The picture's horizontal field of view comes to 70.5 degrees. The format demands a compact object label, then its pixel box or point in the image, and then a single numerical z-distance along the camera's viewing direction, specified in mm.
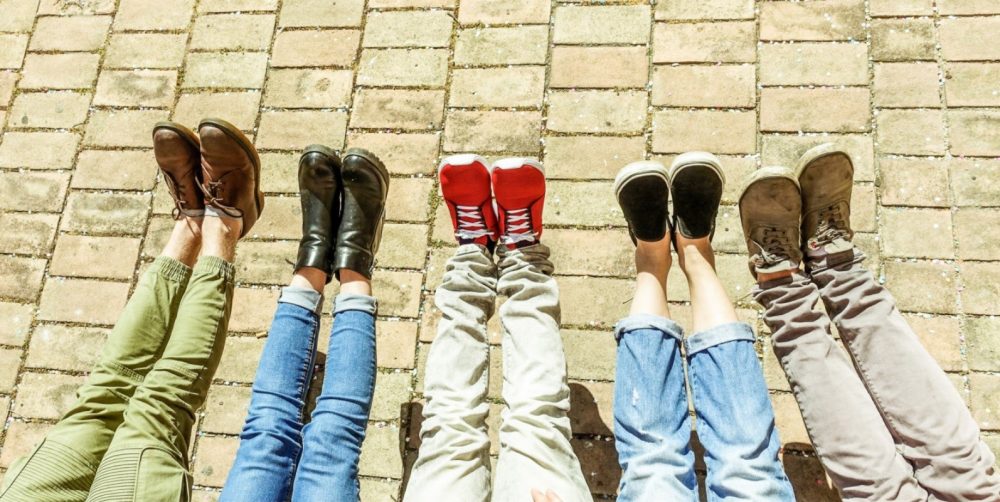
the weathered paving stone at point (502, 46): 3242
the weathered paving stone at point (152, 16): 3512
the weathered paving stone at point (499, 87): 3182
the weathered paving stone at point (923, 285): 2764
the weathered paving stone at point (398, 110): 3213
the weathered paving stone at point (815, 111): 2977
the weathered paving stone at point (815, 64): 3031
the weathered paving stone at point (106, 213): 3229
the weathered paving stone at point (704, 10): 3176
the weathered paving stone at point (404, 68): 3275
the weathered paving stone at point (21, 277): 3197
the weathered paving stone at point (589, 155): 3037
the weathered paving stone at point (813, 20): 3088
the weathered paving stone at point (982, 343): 2686
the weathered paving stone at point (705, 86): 3064
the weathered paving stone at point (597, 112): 3090
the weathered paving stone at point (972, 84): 2941
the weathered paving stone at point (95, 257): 3176
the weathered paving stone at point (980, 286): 2748
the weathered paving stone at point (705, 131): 3000
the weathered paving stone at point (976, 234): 2795
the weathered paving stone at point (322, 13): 3410
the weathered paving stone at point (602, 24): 3215
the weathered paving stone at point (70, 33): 3527
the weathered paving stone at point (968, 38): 2994
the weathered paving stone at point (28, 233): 3256
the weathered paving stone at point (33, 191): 3312
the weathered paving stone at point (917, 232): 2814
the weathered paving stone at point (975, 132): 2893
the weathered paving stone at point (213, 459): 2871
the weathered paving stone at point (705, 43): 3121
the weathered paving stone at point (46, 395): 3020
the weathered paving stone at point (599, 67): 3152
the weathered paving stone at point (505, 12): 3295
